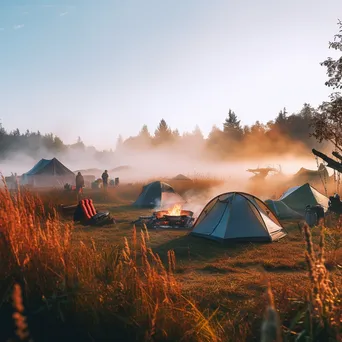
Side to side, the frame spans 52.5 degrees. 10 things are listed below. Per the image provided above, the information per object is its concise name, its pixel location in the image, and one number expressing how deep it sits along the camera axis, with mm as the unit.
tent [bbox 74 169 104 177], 51722
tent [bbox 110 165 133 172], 56406
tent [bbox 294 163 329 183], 23859
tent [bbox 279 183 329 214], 16531
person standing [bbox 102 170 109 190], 26250
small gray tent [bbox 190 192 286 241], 10109
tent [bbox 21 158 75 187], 29281
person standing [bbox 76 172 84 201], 23725
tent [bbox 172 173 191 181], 26975
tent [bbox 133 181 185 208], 19188
